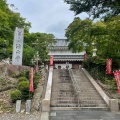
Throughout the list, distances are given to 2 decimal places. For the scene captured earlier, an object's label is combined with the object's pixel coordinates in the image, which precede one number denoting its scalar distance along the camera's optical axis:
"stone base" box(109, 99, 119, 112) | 6.94
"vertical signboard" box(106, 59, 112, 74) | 10.67
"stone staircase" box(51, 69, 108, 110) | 7.36
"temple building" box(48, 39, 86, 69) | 23.62
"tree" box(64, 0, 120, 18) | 8.66
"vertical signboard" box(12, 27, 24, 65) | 10.61
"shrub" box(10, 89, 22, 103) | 7.03
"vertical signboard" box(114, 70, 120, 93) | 7.03
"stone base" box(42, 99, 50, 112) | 6.62
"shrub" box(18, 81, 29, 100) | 7.31
